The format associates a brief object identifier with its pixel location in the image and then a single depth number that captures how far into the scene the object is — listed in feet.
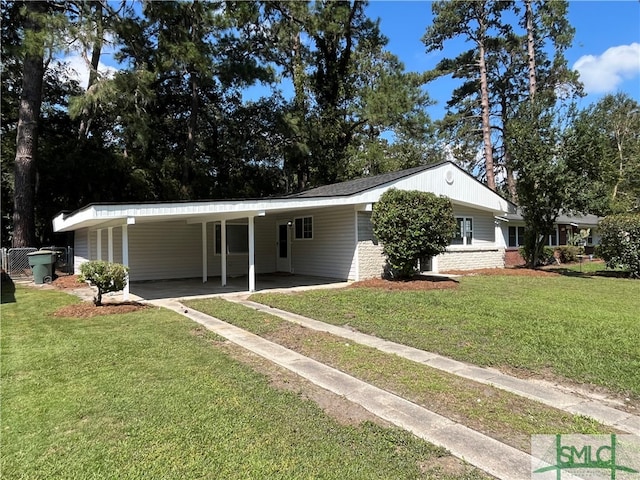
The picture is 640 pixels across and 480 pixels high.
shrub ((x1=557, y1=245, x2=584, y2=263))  73.72
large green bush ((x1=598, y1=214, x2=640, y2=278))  48.19
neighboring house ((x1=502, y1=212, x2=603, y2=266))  67.15
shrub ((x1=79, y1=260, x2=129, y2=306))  27.73
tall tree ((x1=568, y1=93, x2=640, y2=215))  49.52
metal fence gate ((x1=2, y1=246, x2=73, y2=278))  53.21
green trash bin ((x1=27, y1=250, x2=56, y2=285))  47.55
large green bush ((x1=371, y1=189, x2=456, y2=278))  39.27
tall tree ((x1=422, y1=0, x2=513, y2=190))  86.43
